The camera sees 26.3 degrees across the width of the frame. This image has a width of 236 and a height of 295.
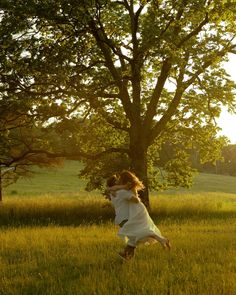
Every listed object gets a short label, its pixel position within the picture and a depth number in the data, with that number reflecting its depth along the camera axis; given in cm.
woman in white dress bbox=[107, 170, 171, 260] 1016
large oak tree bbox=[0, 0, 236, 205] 1952
